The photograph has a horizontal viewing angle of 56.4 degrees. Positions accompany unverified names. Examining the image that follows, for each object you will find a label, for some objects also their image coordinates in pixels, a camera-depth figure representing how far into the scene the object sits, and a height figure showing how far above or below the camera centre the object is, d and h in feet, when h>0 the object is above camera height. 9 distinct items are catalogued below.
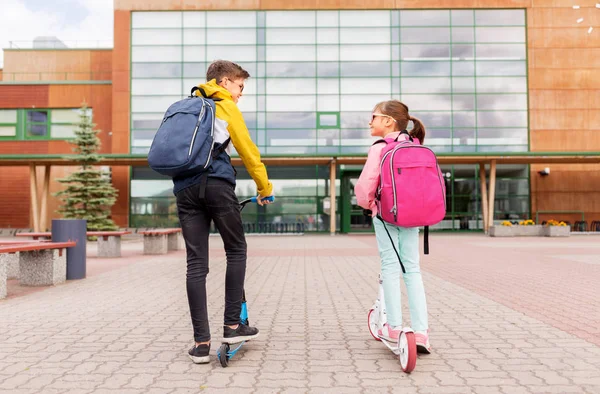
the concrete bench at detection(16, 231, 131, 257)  47.26 -3.23
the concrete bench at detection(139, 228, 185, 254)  49.73 -3.06
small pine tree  85.51 +3.23
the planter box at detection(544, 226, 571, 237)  84.64 -3.57
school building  99.66 +21.30
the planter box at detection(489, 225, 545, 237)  85.21 -3.58
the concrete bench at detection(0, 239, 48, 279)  31.50 -3.39
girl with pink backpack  12.07 +0.19
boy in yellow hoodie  12.39 -0.09
